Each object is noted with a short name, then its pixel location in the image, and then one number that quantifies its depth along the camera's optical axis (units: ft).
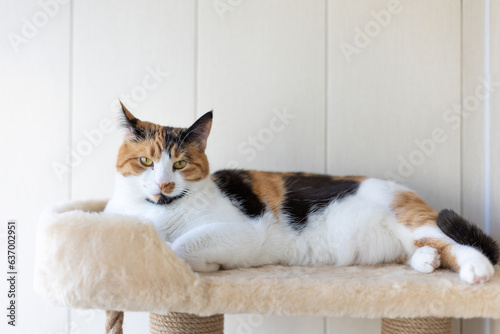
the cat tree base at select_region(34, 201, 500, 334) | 2.81
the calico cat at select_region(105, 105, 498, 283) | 3.51
